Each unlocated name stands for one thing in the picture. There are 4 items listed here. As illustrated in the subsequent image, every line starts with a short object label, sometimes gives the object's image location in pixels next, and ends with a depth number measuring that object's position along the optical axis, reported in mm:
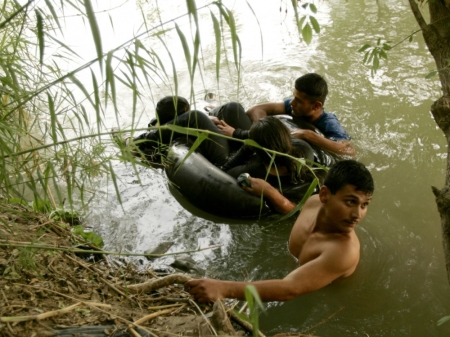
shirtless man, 2424
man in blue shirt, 4371
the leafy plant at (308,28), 2332
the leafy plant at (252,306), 1108
